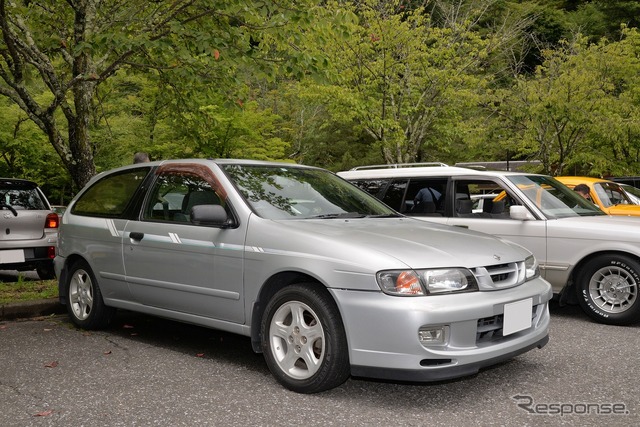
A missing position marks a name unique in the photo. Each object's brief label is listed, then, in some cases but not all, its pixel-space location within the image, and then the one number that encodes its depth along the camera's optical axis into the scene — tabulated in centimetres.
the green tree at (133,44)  747
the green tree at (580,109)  1795
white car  629
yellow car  946
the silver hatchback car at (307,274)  378
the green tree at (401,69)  1820
